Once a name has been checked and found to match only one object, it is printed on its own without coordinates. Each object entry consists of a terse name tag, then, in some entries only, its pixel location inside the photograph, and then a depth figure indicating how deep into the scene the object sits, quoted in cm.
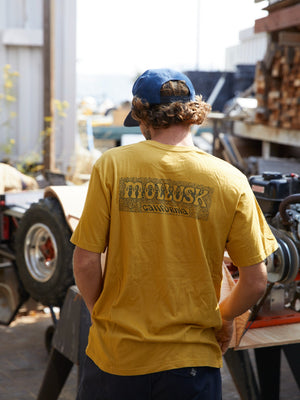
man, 200
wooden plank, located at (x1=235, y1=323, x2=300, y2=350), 306
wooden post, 838
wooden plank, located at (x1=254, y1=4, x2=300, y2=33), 688
